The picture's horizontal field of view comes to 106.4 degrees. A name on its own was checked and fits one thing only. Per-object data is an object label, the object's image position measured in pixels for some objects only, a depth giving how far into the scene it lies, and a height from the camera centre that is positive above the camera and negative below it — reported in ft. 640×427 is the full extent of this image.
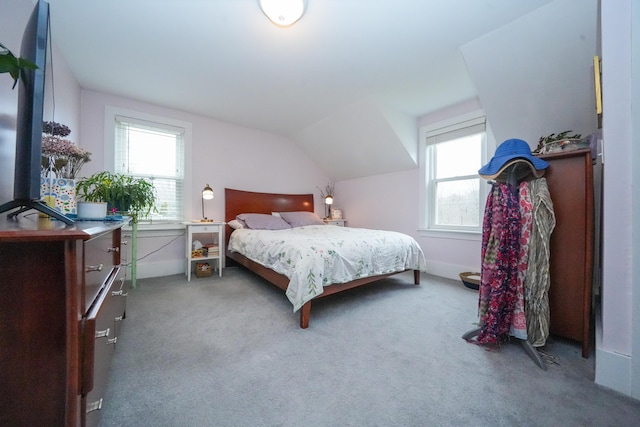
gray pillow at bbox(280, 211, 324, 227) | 13.14 -0.30
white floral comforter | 6.48 -1.35
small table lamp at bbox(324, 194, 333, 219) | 15.65 +0.68
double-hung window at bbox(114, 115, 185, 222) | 10.37 +2.46
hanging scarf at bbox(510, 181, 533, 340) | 5.22 -1.06
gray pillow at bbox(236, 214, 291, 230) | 11.68 -0.47
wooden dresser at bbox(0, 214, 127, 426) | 1.99 -1.05
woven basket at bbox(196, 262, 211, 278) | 10.85 -2.66
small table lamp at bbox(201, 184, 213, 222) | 11.07 +0.87
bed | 6.98 -0.89
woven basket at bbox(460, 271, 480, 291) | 9.16 -2.53
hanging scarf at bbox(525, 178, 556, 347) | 5.23 -1.23
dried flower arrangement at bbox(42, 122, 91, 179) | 4.24 +1.05
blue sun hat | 5.33 +1.27
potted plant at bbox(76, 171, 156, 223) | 6.13 +0.51
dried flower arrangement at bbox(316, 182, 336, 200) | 16.83 +1.59
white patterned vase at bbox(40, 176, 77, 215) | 4.09 +0.30
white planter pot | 4.12 +0.01
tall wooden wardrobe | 5.05 -0.63
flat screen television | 2.86 +1.06
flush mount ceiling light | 5.42 +4.75
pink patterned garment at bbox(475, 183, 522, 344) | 5.30 -1.20
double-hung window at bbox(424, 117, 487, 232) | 10.40 +1.78
